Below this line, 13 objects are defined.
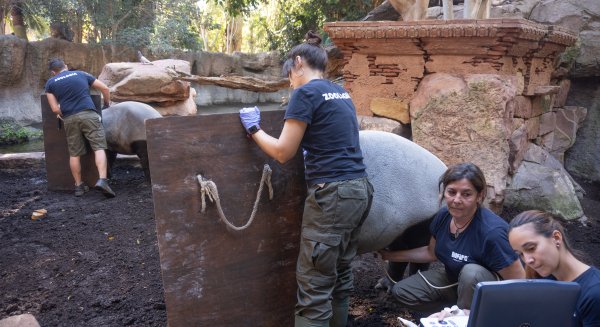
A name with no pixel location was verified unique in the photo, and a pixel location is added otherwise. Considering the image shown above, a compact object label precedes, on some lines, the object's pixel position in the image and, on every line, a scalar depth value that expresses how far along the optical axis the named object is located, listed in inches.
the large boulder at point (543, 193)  182.9
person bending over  221.0
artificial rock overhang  155.9
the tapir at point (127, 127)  236.3
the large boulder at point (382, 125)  180.2
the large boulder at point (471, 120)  162.6
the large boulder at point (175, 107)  315.3
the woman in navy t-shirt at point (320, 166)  89.7
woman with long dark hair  68.6
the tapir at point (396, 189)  106.8
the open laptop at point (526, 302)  62.2
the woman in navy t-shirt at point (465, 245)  89.7
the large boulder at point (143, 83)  300.2
